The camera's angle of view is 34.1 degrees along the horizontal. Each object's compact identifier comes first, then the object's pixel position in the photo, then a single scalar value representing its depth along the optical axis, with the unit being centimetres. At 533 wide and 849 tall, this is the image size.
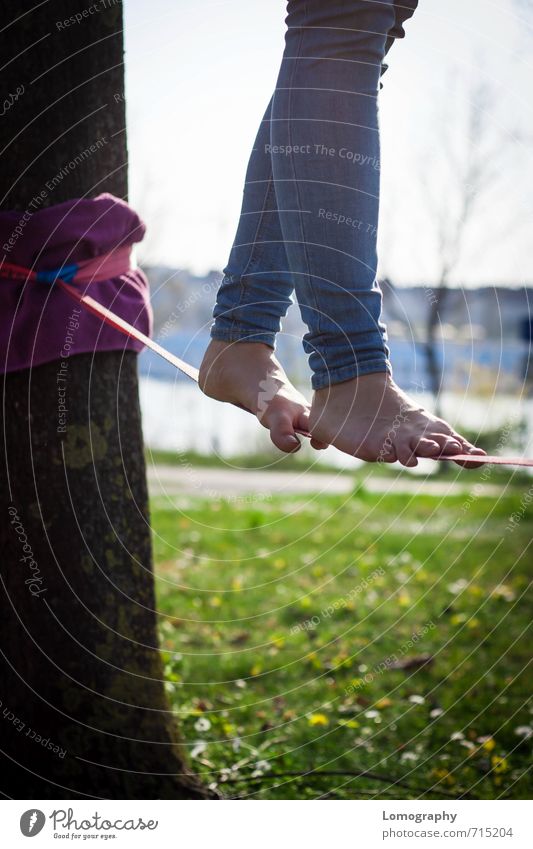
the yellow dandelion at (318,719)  271
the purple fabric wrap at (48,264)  186
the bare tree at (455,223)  699
